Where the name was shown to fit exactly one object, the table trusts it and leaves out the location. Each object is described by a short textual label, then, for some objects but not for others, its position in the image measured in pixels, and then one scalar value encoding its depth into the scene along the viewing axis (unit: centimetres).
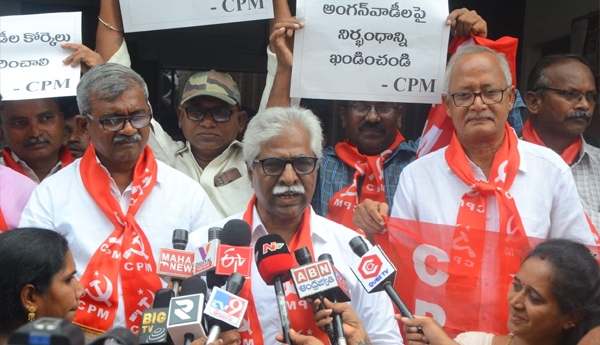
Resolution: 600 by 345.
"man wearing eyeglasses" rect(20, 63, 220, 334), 315
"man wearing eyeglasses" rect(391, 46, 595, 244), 318
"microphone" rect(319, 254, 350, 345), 232
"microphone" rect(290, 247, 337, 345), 237
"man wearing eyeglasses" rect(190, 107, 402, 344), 285
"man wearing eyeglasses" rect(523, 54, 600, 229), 396
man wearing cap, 406
